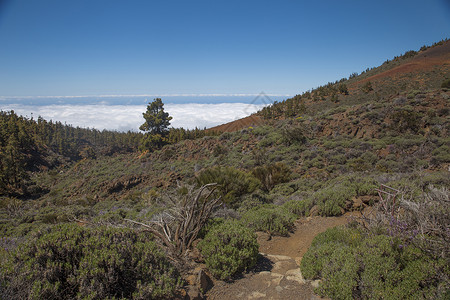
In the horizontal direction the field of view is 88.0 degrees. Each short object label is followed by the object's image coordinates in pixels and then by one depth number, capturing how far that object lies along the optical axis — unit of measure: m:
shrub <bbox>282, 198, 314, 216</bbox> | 6.61
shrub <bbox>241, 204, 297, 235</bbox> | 5.29
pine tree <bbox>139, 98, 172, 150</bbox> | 35.60
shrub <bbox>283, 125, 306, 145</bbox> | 18.30
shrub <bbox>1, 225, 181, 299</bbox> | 2.11
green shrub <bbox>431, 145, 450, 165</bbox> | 10.54
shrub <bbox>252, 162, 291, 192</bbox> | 11.48
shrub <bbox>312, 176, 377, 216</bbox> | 6.03
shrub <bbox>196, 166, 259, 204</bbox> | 8.73
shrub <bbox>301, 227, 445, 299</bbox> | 2.36
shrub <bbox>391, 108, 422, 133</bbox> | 14.52
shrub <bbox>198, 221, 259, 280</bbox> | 3.31
